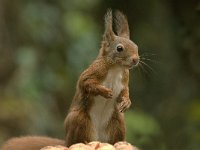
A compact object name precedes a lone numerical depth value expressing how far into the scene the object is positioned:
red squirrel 6.20
